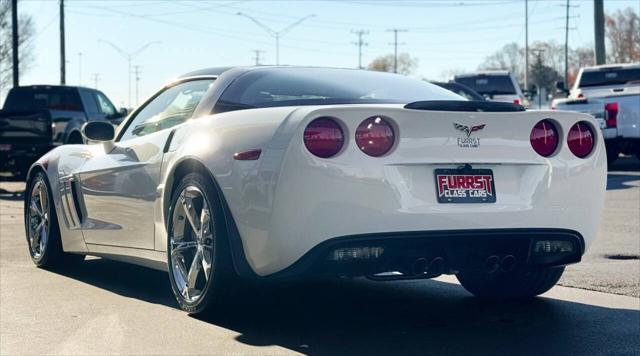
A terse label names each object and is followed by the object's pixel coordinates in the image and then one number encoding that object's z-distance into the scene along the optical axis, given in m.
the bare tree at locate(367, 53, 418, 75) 159.35
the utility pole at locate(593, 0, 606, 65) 30.97
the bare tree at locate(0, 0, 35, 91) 67.12
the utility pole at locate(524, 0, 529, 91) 73.56
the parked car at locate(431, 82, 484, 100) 17.06
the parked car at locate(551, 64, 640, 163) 18.11
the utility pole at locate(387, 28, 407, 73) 130.45
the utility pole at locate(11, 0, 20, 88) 33.45
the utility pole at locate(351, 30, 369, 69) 124.06
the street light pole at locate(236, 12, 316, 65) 50.32
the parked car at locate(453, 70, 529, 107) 25.19
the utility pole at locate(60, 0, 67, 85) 44.09
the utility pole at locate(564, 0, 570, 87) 91.06
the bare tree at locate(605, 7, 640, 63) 106.25
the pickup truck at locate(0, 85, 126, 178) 19.94
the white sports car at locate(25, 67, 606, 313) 4.76
